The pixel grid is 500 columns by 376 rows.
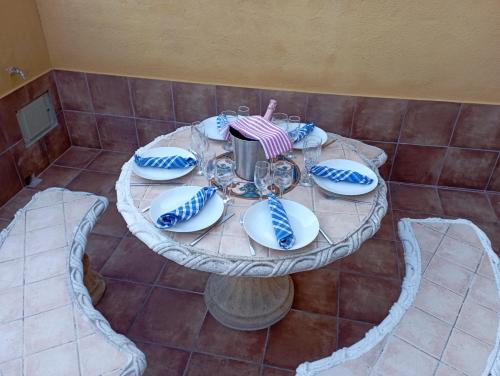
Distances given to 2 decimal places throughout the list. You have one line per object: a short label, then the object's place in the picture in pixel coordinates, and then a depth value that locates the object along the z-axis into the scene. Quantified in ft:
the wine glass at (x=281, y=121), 7.33
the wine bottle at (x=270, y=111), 6.18
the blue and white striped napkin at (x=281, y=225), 4.71
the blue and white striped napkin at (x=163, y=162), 6.12
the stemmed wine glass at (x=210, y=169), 5.99
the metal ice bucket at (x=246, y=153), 5.67
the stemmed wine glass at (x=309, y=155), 6.13
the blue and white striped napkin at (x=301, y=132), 6.97
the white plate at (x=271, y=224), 4.82
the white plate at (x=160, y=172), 5.98
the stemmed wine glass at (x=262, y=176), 5.42
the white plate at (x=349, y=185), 5.69
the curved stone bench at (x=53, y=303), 4.61
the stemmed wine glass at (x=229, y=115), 7.53
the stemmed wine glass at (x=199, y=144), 6.34
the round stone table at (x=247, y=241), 4.69
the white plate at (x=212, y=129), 7.12
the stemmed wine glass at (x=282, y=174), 5.87
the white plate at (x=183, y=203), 5.02
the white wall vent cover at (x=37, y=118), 10.48
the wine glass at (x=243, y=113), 7.43
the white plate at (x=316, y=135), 6.85
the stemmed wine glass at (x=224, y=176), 5.85
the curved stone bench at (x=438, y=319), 4.75
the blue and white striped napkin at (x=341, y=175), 5.82
